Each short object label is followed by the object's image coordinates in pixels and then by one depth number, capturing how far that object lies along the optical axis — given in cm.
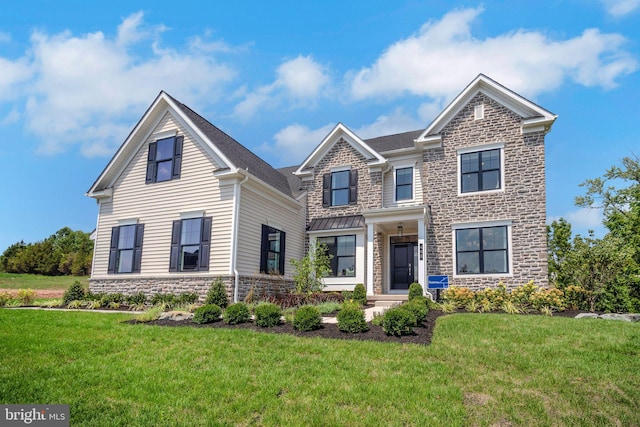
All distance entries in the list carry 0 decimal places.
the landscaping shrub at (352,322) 897
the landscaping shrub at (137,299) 1516
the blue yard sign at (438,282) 1502
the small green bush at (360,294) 1552
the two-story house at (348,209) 1519
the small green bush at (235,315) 1022
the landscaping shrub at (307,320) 930
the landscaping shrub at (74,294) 1584
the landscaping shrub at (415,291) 1433
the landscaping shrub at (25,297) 1634
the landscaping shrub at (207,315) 1041
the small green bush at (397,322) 863
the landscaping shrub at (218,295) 1374
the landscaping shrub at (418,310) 991
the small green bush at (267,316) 980
